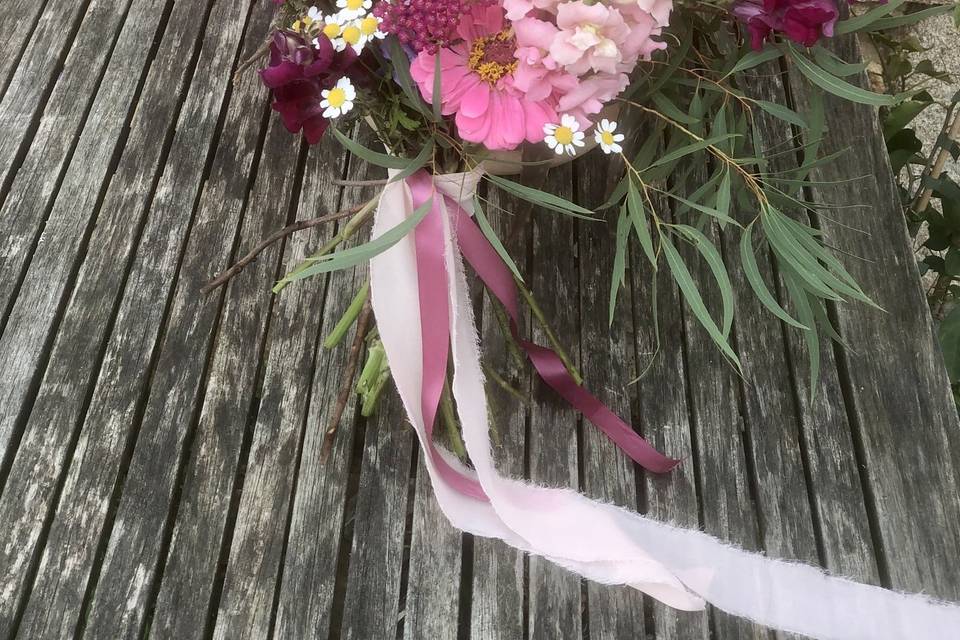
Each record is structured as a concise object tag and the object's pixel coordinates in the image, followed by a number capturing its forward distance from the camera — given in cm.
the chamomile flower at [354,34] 57
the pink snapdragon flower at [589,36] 50
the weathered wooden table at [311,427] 80
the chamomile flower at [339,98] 59
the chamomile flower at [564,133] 58
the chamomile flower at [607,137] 62
